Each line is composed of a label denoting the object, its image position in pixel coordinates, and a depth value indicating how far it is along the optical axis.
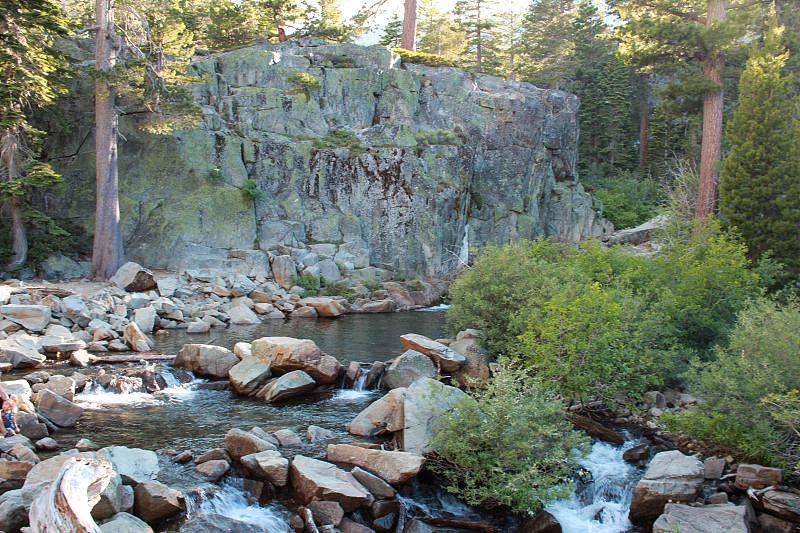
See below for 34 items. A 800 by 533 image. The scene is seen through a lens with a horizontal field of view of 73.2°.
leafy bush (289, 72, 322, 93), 30.28
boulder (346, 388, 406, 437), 8.65
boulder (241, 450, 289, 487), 6.87
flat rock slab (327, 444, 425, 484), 6.99
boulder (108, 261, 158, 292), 20.73
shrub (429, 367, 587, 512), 6.52
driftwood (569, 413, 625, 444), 8.77
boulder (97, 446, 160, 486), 6.57
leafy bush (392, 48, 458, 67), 34.84
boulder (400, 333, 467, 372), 11.45
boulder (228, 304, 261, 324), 19.61
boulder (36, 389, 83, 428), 8.70
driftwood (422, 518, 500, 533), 6.42
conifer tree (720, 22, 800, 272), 15.52
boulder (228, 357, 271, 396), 10.95
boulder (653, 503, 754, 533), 5.91
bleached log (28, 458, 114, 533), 4.50
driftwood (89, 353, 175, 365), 12.83
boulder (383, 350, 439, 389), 11.20
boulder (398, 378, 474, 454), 7.64
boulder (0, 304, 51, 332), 14.33
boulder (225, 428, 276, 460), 7.50
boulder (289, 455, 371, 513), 6.41
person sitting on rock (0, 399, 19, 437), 7.78
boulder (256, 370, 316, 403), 10.61
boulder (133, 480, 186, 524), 6.09
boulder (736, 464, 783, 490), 6.71
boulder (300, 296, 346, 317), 22.23
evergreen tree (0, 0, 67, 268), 18.39
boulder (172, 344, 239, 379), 12.03
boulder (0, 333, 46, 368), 11.72
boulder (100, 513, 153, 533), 5.54
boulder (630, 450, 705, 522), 6.67
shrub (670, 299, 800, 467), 6.94
